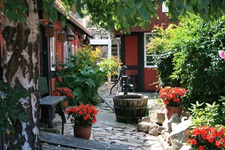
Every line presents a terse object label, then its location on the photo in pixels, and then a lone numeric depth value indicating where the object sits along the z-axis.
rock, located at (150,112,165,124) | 6.81
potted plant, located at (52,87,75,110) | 7.83
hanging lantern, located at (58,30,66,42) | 8.45
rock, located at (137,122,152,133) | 6.28
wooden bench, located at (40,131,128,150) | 3.91
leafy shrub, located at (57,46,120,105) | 8.69
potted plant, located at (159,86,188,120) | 6.29
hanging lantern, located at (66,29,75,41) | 8.88
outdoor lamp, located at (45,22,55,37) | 6.98
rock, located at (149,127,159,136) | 6.08
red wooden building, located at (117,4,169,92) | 13.30
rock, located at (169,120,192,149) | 4.64
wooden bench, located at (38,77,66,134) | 5.33
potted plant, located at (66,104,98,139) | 4.98
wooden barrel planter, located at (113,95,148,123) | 6.99
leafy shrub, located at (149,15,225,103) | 5.38
